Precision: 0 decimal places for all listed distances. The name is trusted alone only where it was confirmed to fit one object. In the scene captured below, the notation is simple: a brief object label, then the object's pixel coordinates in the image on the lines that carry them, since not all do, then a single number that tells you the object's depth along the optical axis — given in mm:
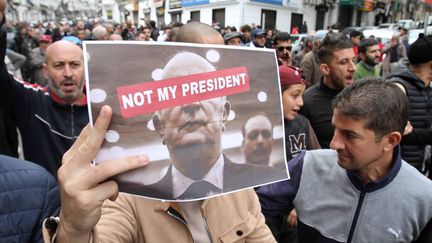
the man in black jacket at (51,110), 2355
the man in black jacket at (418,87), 2971
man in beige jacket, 837
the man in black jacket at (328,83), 2836
